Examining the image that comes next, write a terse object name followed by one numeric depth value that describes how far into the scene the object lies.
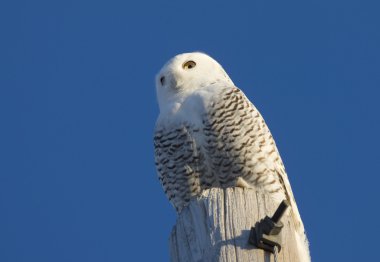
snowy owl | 9.09
